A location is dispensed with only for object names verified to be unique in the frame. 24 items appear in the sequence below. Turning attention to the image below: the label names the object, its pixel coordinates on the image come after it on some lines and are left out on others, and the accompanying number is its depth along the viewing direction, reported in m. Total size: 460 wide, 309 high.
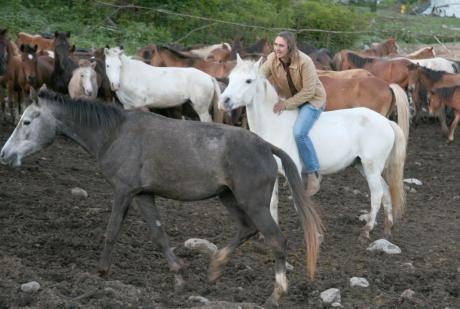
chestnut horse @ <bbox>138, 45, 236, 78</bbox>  17.45
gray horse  6.79
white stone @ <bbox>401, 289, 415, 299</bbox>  6.82
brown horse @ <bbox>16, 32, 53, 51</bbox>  19.56
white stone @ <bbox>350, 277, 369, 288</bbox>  7.25
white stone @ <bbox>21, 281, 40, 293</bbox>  5.99
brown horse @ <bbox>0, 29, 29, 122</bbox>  15.32
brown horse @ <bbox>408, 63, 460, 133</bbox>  18.62
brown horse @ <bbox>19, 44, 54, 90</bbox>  15.40
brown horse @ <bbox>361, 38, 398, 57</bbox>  26.08
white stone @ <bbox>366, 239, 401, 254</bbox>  8.66
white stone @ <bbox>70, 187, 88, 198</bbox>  10.05
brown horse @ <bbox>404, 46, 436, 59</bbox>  24.30
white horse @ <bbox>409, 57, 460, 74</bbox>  21.64
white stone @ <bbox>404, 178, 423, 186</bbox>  12.62
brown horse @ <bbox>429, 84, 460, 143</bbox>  17.41
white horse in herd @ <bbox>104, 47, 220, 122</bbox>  14.29
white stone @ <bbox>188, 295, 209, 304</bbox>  6.39
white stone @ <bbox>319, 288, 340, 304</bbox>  6.68
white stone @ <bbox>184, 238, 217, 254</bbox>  8.00
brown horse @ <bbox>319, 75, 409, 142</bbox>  14.26
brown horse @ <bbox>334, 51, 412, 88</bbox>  19.72
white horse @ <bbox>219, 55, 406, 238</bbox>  8.54
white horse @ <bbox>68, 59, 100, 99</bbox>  14.04
